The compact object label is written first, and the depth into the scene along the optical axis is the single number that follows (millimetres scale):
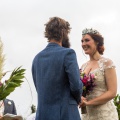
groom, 4199
